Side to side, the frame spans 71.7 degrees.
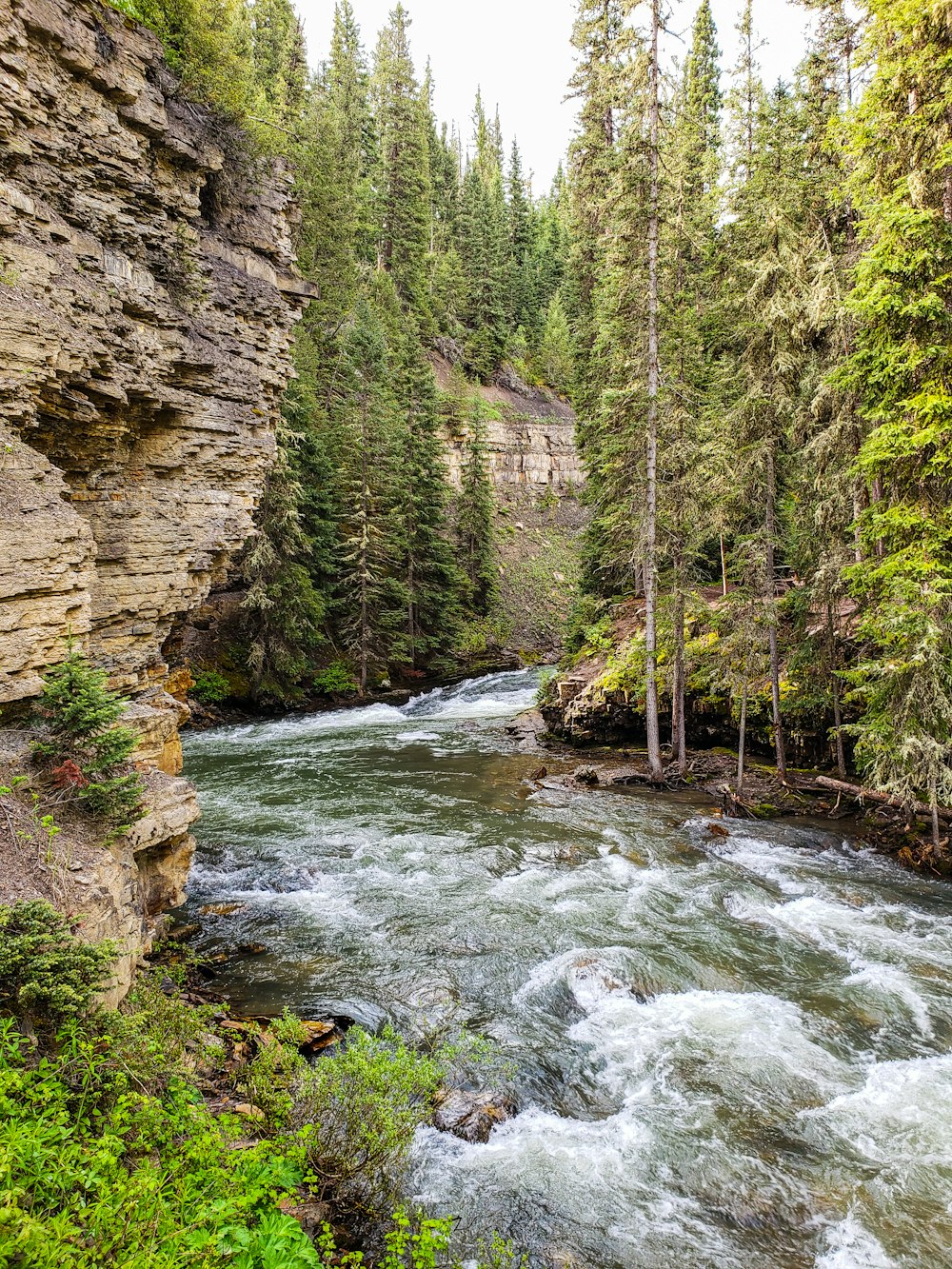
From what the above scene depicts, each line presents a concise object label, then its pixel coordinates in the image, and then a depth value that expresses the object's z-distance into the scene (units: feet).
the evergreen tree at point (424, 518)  107.96
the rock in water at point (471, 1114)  20.47
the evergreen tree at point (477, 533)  130.31
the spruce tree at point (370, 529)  96.02
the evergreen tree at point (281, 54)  110.01
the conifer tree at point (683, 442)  55.42
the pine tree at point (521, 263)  202.90
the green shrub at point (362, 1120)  16.40
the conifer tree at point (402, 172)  158.92
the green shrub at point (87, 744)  21.56
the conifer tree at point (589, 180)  89.97
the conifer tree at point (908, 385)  33.63
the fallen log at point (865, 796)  41.78
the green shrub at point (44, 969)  14.64
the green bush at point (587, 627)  78.48
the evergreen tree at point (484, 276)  181.16
